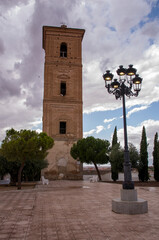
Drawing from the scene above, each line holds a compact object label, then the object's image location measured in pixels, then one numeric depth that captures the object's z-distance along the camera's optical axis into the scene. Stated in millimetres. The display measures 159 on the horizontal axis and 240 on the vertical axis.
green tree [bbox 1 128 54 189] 15773
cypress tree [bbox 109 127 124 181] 22859
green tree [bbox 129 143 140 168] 23219
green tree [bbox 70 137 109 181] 23234
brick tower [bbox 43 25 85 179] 26703
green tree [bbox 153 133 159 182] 24519
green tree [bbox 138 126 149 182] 24062
